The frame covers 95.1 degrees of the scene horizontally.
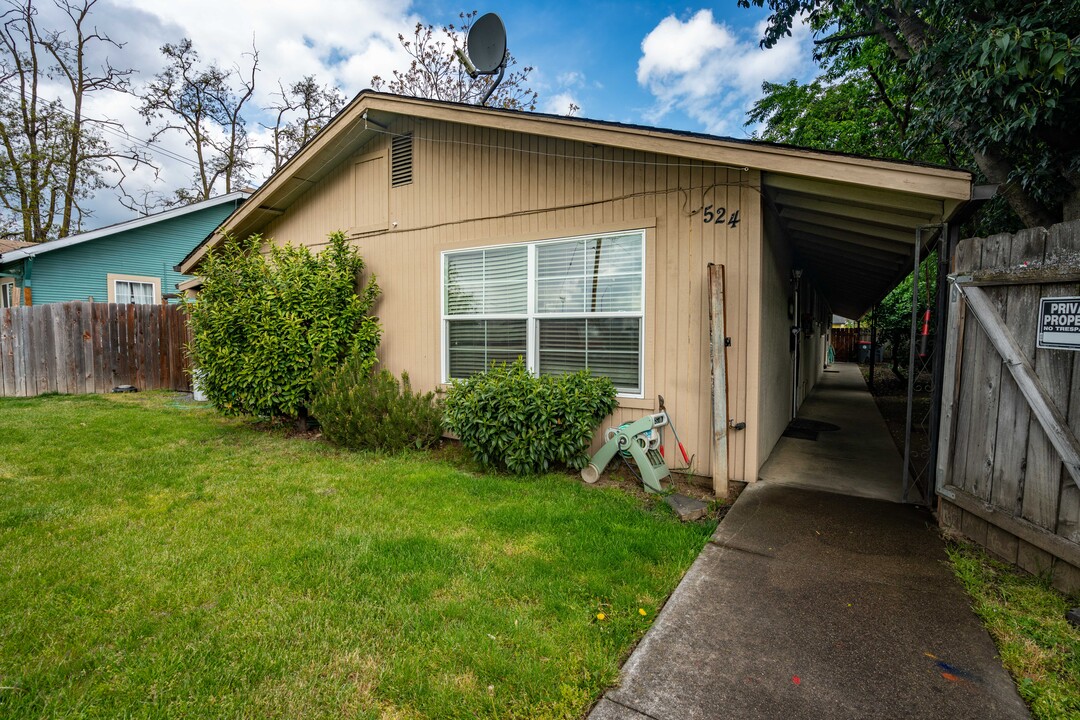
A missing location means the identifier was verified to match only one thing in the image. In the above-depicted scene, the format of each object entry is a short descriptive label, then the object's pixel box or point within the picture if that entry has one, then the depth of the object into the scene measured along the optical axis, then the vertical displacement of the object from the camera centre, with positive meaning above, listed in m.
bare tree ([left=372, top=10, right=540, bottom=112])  16.41 +8.64
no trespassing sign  2.39 +0.06
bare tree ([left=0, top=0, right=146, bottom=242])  16.45 +7.15
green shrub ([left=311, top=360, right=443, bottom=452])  5.64 -0.96
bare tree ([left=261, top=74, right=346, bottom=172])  19.27 +8.61
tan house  4.23 +1.01
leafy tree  3.58 +1.99
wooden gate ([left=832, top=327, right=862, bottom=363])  24.11 -0.52
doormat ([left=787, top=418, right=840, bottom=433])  7.19 -1.40
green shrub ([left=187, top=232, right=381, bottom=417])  6.23 +0.09
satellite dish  5.95 +3.54
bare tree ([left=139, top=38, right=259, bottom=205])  18.64 +8.48
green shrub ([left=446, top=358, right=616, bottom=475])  4.52 -0.80
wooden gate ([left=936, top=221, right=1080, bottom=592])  2.45 -0.42
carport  3.83 +0.98
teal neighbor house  11.59 +1.72
